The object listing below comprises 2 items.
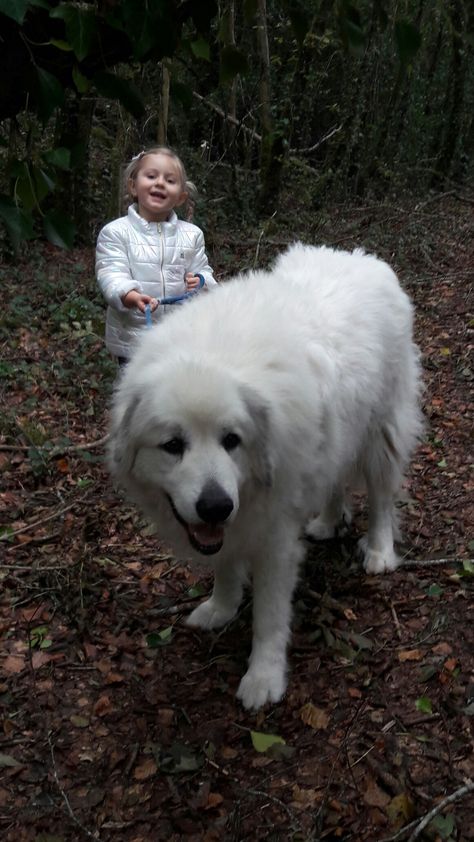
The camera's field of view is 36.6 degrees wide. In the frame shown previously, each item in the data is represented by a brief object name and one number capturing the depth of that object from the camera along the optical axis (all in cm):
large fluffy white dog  239
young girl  382
